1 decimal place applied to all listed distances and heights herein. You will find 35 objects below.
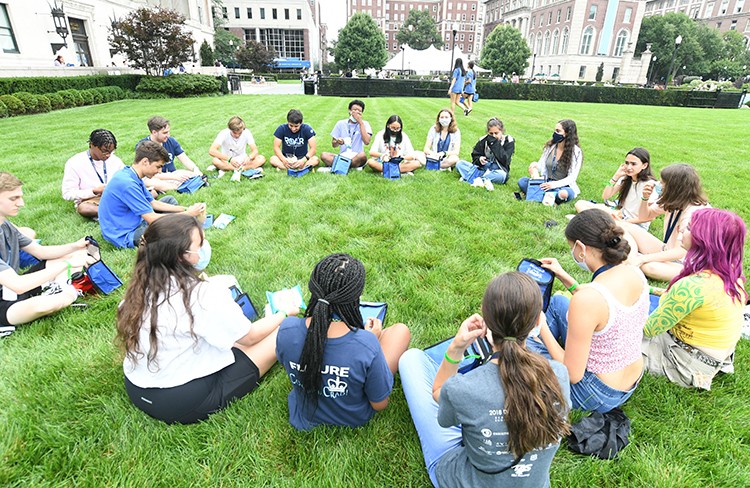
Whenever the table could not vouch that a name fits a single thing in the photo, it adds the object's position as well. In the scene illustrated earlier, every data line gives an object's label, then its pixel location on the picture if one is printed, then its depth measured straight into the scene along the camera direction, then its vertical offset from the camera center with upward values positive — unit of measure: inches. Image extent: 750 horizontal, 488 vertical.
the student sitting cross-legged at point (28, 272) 123.4 -61.5
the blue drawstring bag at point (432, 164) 310.4 -59.5
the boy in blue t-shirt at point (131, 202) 170.6 -50.0
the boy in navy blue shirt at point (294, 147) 296.9 -46.4
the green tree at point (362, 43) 2493.8 +237.4
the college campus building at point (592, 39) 2573.8 +290.3
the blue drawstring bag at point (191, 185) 256.1 -63.2
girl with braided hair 75.8 -50.3
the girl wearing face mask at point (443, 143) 309.0 -44.4
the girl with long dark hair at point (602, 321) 83.1 -47.1
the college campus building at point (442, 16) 4675.2 +784.5
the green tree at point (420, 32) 4138.8 +517.2
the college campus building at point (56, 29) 815.1 +110.3
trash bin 1072.2 -10.6
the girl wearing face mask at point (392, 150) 299.5 -48.1
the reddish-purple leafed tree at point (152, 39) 911.7 +93.7
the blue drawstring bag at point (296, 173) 296.8 -63.6
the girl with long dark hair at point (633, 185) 195.9 -49.1
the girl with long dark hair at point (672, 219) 150.9 -49.6
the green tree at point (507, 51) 2324.1 +185.9
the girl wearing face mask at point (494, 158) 281.9 -49.6
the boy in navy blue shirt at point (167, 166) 240.1 -54.3
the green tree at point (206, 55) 1729.8 +112.4
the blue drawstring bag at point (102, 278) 143.2 -67.8
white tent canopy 1511.2 +85.8
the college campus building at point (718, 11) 2908.5 +546.7
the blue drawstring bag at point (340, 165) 301.3 -58.6
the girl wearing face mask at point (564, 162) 245.4 -45.9
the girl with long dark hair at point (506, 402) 58.6 -45.7
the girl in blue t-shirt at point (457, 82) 637.3 +2.2
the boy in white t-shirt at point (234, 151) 296.4 -49.1
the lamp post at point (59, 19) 816.3 +124.0
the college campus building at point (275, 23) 2775.6 +398.3
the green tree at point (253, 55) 2137.1 +139.3
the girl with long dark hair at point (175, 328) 82.4 -49.0
